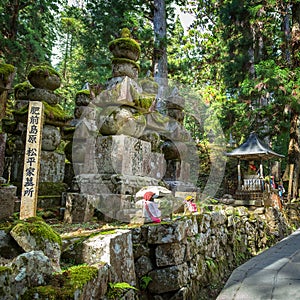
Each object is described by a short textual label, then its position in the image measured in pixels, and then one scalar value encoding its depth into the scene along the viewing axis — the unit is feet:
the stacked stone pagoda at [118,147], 19.15
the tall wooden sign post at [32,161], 13.74
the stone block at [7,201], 15.33
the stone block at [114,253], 11.19
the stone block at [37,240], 9.96
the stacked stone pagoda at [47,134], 22.54
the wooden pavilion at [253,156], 40.16
